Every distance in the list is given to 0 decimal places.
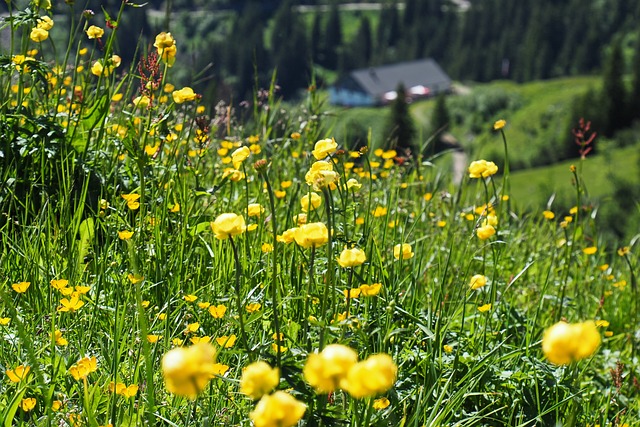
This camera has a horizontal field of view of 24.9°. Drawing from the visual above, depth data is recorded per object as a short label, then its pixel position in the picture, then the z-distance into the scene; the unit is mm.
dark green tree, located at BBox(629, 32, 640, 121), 57438
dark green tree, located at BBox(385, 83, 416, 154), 37406
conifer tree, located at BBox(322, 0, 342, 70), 103250
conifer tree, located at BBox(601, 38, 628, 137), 56219
